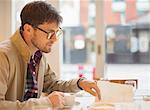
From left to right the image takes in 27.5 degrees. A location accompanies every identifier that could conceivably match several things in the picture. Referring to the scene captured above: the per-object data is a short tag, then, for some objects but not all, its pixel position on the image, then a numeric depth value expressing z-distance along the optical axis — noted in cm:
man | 163
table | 167
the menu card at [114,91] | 165
